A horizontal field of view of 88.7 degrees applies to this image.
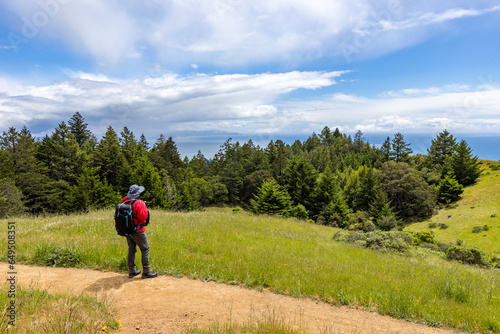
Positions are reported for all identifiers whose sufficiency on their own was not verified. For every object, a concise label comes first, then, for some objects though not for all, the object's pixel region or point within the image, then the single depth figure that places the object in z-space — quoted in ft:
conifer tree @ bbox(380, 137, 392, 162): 299.38
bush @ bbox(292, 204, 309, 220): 168.66
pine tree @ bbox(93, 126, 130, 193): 186.70
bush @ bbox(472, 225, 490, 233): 146.30
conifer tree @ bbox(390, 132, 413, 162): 288.71
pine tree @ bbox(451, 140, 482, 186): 228.22
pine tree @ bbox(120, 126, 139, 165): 211.57
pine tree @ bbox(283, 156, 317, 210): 207.92
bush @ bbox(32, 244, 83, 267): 25.75
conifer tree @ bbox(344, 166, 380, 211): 216.95
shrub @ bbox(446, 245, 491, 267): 49.37
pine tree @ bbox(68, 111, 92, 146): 213.66
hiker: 22.22
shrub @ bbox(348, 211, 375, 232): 137.39
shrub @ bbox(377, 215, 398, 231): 149.38
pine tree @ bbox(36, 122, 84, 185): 163.32
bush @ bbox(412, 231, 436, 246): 88.38
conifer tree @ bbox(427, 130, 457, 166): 276.21
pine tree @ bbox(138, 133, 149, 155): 316.27
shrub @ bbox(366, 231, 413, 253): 43.66
